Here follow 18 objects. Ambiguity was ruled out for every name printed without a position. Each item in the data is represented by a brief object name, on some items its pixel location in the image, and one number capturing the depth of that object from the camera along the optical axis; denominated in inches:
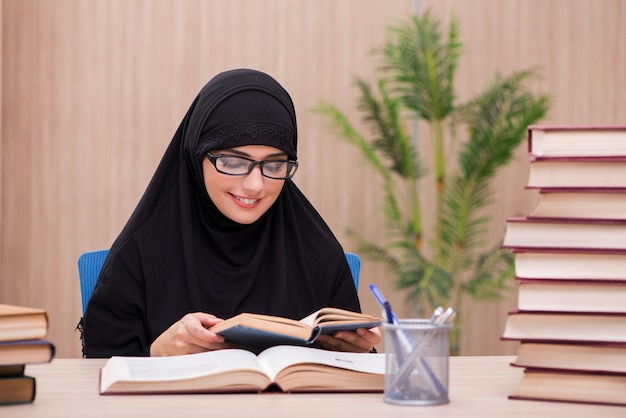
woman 103.2
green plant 207.3
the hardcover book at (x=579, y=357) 75.6
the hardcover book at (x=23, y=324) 73.8
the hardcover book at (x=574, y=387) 75.8
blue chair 110.0
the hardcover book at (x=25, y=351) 74.0
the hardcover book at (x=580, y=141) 75.7
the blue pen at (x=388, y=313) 75.9
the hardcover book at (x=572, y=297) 75.4
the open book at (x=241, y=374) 77.4
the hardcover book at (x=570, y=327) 75.3
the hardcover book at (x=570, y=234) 75.8
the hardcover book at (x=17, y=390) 74.8
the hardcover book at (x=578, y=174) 76.1
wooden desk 73.7
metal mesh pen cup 75.0
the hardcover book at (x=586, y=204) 76.4
